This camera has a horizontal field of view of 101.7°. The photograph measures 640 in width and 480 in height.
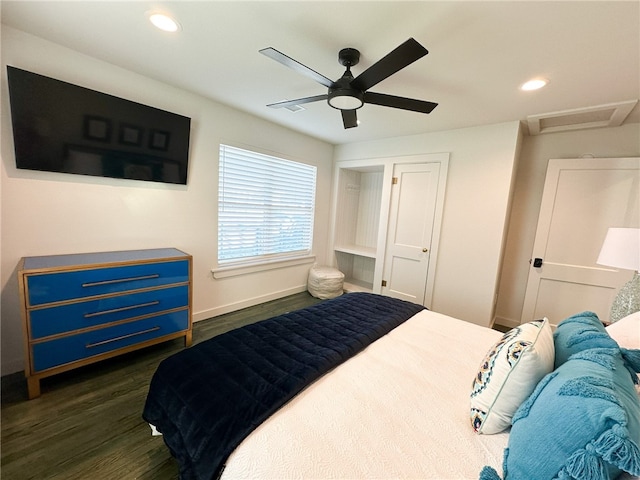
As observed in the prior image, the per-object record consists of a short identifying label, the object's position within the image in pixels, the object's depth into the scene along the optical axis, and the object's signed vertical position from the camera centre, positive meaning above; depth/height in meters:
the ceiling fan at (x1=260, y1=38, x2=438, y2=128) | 1.38 +0.82
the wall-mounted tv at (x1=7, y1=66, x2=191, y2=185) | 1.84 +0.49
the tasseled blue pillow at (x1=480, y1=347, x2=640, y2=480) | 0.59 -0.50
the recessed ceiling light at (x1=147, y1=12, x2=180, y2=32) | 1.57 +1.08
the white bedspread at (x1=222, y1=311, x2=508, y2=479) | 0.87 -0.84
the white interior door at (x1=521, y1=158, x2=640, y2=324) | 2.69 -0.04
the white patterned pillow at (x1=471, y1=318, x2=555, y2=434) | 0.97 -0.60
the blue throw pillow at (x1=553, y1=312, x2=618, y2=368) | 1.05 -0.47
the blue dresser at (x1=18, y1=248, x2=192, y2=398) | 1.74 -0.85
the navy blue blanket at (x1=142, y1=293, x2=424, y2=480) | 1.01 -0.82
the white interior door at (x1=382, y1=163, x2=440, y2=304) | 3.49 -0.20
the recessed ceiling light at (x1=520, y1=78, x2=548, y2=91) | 2.00 +1.10
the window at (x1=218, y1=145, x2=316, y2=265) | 3.16 -0.03
